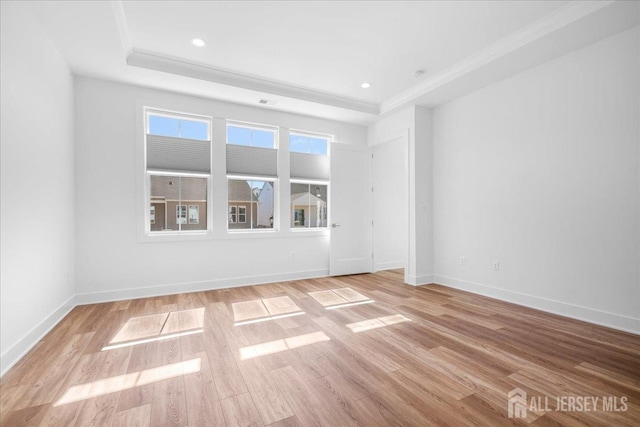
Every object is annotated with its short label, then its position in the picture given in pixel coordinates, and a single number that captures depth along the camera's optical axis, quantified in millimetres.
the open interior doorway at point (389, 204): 5984
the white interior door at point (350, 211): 5469
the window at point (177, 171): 4234
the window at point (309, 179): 5333
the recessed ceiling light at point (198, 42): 3207
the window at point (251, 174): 4777
